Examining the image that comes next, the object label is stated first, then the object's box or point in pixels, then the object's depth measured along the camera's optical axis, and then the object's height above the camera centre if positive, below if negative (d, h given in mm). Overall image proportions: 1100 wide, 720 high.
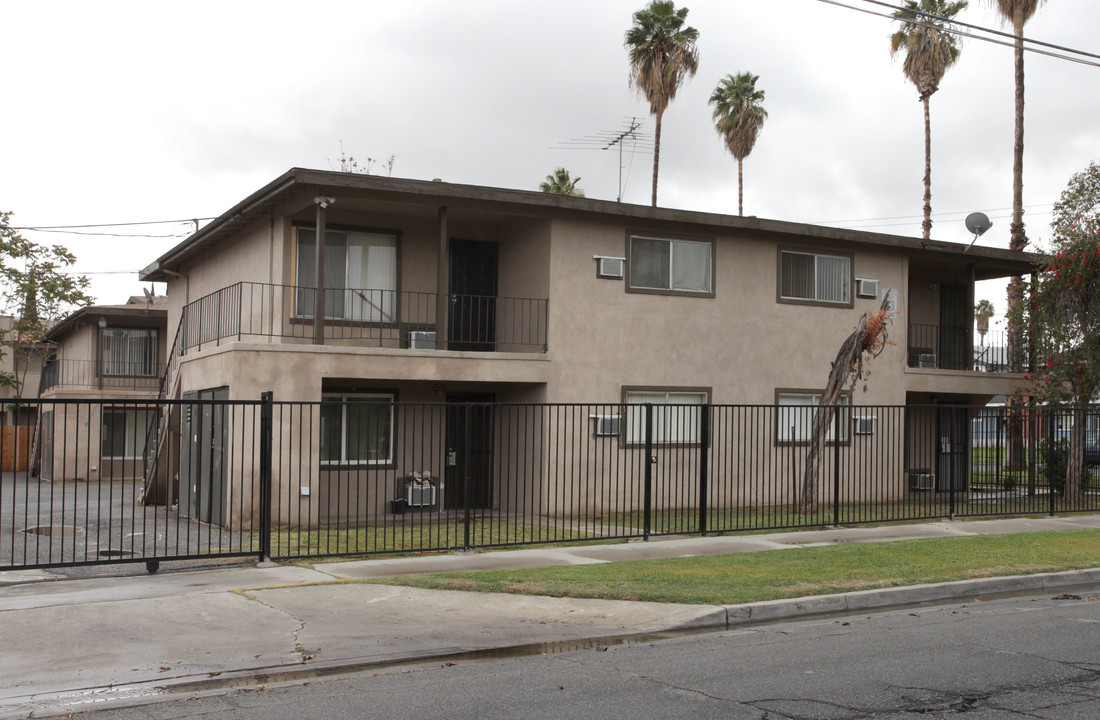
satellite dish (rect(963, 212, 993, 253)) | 22391 +4166
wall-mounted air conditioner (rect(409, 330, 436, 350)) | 18156 +1106
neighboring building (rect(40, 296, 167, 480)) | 31203 +1068
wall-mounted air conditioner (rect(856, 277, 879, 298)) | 21734 +2601
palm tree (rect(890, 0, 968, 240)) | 34719 +12583
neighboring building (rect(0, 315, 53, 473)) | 37812 +662
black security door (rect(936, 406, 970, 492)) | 17047 -750
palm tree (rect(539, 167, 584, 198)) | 43406 +9515
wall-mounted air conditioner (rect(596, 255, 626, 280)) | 18984 +2582
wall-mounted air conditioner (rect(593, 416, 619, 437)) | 18578 -415
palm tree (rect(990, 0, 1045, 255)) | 29797 +9062
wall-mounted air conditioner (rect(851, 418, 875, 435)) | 20958 -367
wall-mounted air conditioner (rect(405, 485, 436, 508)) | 17750 -1692
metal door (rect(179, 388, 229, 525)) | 16878 -1077
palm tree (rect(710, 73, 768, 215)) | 41594 +12195
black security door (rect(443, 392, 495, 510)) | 19031 -1097
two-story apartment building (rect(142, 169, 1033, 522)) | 17344 +1915
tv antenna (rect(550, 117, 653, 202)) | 27453 +7323
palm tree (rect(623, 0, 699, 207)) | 35719 +12678
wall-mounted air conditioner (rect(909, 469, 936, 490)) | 22167 -1583
